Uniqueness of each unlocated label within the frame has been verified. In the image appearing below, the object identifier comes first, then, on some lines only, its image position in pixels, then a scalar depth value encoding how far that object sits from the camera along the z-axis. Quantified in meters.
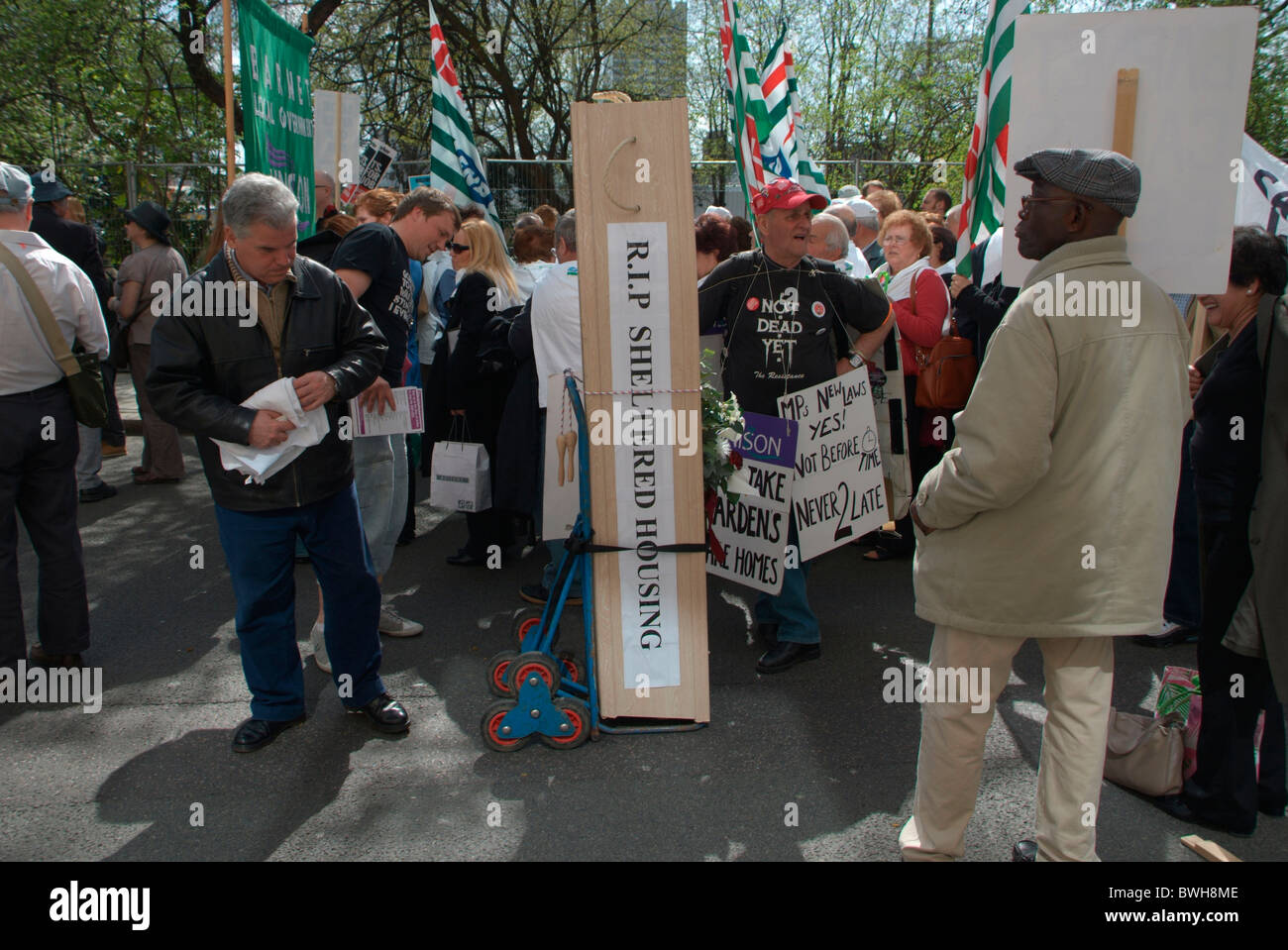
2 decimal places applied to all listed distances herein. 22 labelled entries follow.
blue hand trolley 3.74
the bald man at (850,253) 6.30
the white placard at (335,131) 7.11
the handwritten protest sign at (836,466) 4.52
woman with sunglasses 5.66
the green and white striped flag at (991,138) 4.29
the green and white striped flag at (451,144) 6.94
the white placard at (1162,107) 2.98
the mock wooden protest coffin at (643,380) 3.49
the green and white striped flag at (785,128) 6.82
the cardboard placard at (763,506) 4.39
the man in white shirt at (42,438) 4.12
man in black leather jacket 3.46
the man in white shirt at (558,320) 4.91
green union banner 4.51
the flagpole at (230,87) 4.25
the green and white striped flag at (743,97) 6.20
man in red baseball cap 4.41
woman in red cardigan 5.54
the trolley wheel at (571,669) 4.04
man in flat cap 2.52
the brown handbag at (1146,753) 3.36
